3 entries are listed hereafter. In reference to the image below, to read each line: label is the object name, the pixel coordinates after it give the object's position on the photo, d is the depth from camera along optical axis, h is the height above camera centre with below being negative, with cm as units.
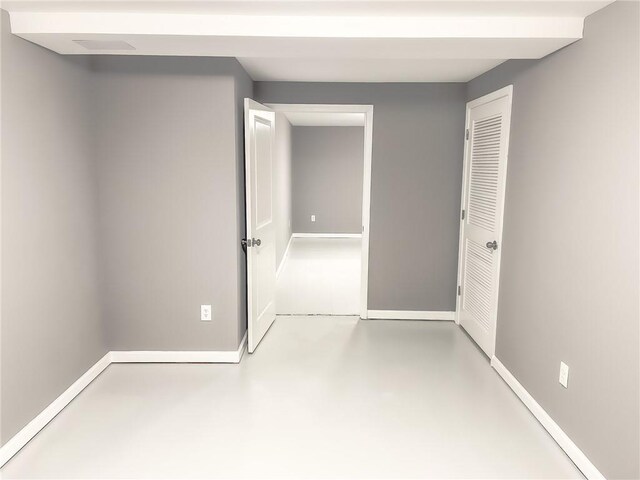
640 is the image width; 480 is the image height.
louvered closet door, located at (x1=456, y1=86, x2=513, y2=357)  314 -31
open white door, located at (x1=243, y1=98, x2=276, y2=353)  320 -39
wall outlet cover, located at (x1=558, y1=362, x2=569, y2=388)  230 -101
